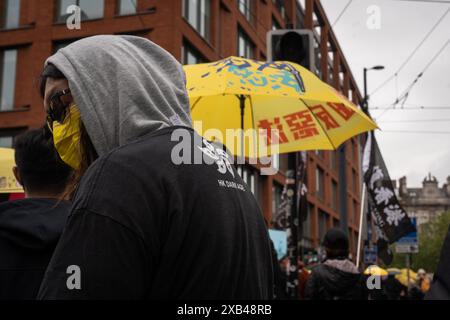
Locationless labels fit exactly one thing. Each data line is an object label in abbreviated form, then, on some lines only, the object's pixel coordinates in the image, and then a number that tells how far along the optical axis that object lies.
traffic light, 6.02
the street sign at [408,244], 13.35
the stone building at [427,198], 114.69
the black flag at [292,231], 5.95
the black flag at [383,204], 7.81
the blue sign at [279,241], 17.92
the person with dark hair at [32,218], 2.15
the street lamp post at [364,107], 11.65
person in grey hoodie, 1.19
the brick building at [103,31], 21.17
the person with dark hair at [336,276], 5.26
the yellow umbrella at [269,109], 4.97
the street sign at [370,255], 15.86
